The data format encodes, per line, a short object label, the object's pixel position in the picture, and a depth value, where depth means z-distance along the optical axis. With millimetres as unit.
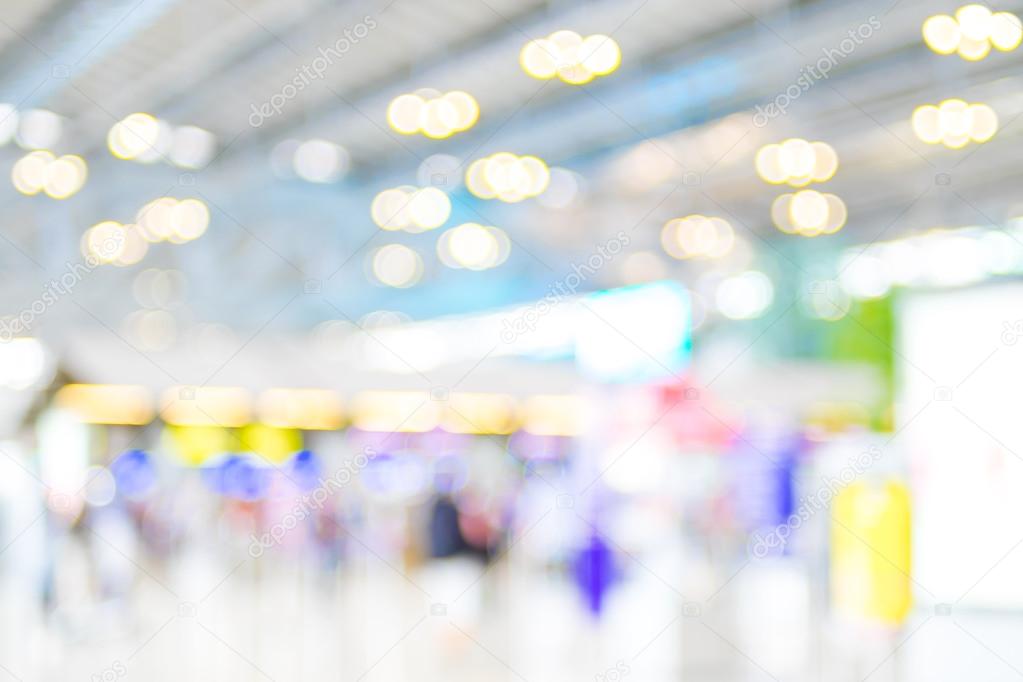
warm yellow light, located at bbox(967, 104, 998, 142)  8172
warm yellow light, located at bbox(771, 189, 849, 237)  11938
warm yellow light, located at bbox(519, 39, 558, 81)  6820
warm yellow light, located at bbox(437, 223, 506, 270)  15180
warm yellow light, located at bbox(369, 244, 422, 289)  21562
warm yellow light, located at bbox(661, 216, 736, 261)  15734
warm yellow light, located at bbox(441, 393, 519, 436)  14023
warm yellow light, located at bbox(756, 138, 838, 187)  9289
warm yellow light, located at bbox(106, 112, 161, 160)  12102
